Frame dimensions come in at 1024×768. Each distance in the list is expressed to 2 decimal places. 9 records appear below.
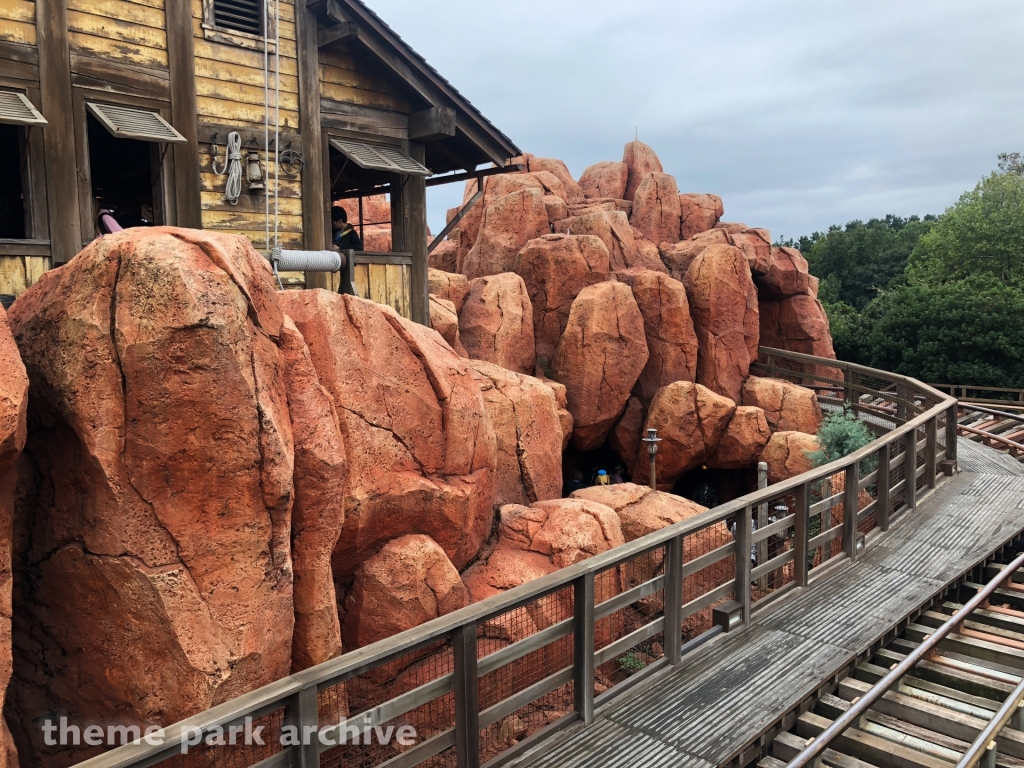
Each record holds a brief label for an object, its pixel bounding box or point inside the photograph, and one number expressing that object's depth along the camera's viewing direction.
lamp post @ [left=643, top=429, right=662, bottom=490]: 15.73
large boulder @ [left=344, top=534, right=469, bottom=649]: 6.94
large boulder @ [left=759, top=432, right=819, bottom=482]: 17.34
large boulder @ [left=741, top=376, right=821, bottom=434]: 18.92
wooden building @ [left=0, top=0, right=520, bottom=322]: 8.30
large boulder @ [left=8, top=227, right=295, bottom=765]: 4.63
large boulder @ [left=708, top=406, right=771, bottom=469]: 18.44
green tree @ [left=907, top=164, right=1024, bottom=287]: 33.78
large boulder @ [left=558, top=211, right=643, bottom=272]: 23.06
